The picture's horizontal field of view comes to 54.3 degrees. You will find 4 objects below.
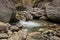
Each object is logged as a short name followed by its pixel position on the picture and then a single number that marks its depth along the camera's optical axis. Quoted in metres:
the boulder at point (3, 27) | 2.83
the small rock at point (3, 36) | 2.43
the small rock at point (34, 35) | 2.73
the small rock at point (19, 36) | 2.27
